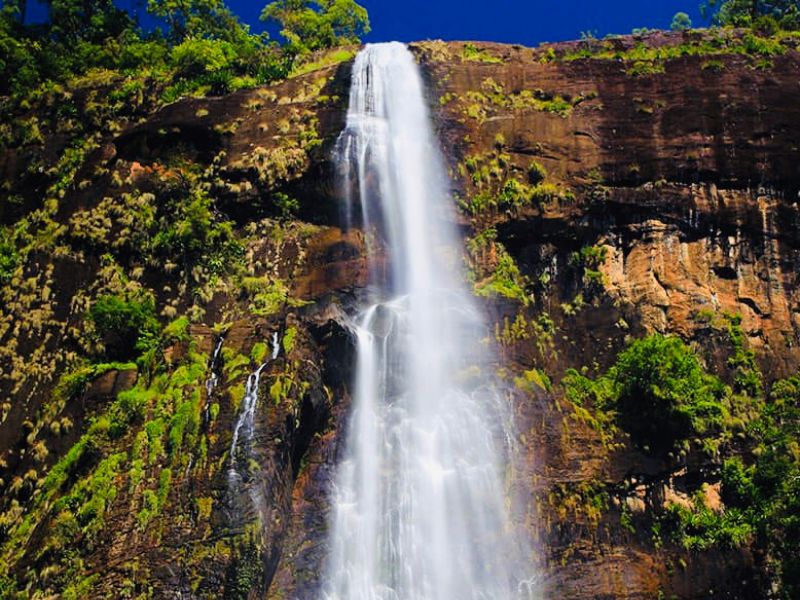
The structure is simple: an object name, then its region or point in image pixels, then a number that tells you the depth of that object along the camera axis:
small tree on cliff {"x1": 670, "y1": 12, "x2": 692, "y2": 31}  58.54
